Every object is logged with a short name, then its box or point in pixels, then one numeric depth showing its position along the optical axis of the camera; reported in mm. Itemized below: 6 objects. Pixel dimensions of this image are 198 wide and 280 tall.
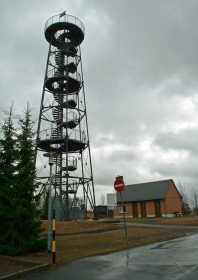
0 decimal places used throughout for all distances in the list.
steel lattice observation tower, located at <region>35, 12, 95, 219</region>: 21866
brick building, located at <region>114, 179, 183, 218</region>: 36023
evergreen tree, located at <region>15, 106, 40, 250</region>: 8537
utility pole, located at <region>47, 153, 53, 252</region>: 8589
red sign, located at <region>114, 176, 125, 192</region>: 9723
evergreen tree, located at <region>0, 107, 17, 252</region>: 8428
